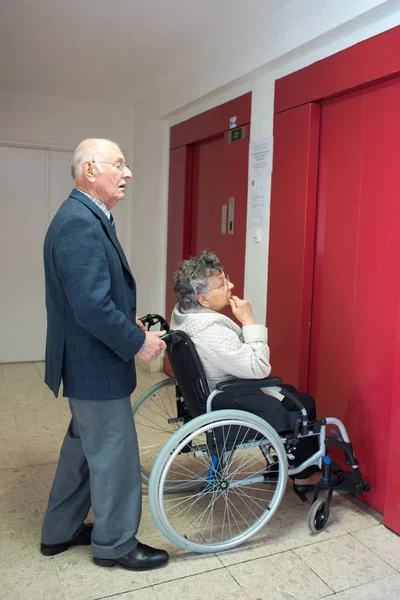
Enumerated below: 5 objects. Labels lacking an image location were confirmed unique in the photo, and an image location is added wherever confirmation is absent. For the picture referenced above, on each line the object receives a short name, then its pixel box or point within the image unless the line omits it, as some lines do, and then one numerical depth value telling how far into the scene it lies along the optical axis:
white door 4.79
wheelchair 1.91
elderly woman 2.01
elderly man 1.69
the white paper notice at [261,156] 3.04
